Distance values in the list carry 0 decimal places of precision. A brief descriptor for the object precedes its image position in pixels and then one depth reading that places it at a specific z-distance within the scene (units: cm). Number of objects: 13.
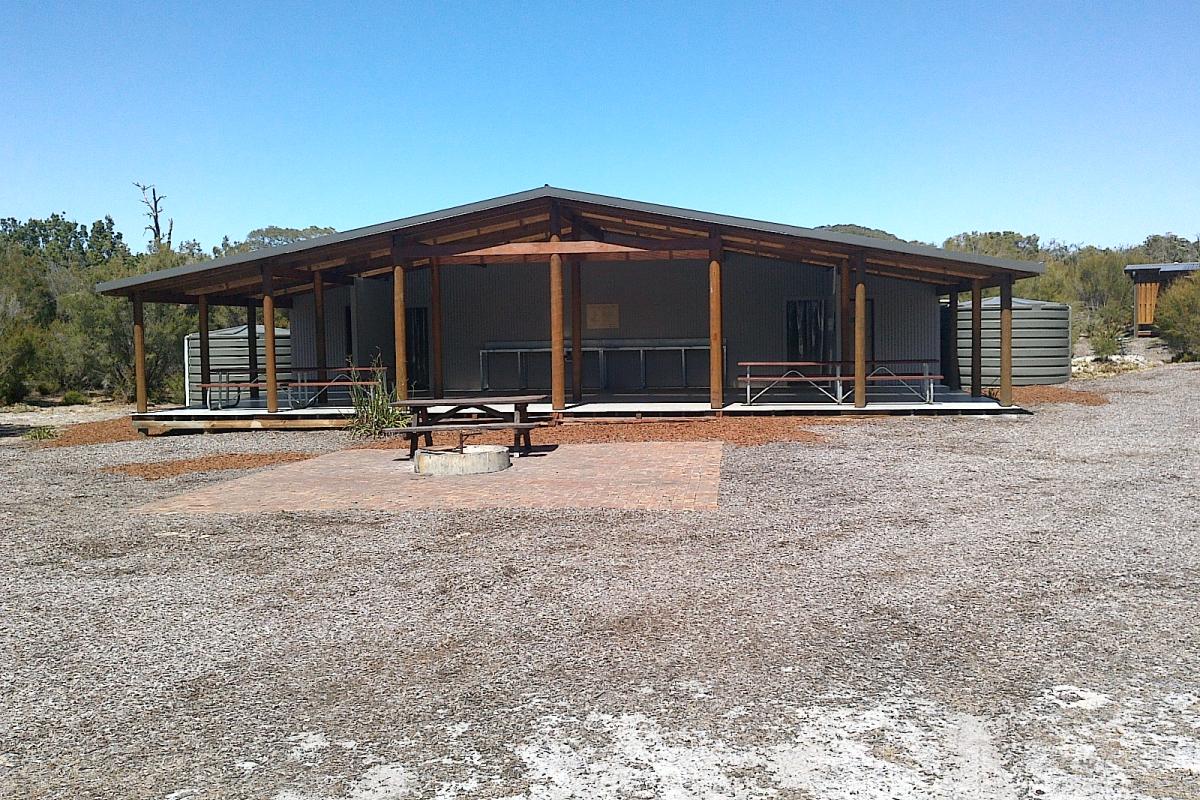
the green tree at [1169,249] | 6873
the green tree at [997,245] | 5528
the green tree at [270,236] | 7250
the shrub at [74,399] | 2175
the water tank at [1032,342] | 1959
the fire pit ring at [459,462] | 858
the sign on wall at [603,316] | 1803
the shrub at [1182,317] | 2477
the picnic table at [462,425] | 923
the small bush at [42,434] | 1338
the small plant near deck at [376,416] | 1207
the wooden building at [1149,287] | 3303
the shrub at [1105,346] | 2500
